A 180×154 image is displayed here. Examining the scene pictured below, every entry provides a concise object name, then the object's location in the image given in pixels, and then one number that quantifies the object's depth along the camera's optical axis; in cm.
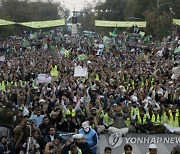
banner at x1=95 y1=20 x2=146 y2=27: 5341
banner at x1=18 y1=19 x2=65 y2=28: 5272
